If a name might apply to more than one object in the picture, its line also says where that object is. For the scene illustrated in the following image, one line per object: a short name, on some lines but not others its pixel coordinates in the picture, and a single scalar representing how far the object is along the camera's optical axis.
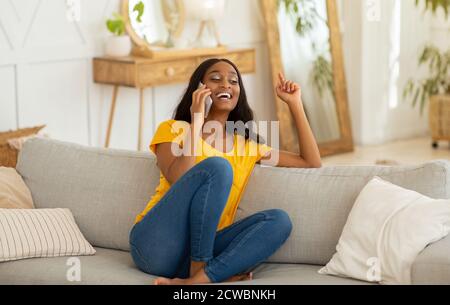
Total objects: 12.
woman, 3.95
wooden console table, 7.18
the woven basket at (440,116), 9.63
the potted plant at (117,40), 7.27
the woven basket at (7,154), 5.88
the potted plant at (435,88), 9.66
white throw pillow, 3.74
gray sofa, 4.04
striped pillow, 4.30
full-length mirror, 8.93
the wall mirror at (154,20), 7.58
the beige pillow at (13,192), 4.64
